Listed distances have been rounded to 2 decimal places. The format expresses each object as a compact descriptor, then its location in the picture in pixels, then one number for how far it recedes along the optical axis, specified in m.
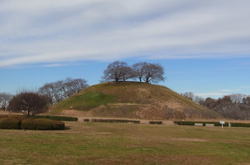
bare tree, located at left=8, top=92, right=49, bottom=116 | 43.25
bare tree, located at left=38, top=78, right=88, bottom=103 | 119.88
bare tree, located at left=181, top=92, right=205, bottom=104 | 148.41
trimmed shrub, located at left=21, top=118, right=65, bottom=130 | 29.16
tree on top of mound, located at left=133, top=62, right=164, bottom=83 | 89.62
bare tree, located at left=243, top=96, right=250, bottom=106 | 126.55
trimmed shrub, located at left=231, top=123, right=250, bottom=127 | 47.51
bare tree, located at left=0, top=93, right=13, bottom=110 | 125.44
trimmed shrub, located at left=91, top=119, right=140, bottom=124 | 49.22
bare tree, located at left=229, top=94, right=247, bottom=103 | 138.95
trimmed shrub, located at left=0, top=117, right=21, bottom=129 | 29.32
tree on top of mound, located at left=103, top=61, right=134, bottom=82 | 88.19
